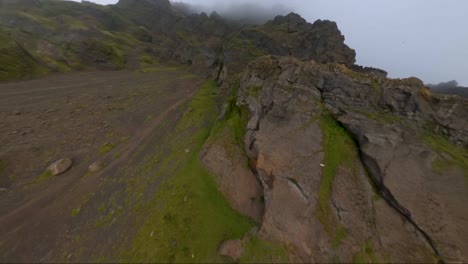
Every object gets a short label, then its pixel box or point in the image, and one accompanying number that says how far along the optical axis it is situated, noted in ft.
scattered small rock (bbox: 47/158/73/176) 81.66
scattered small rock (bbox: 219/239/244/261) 51.28
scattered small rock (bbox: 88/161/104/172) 84.07
